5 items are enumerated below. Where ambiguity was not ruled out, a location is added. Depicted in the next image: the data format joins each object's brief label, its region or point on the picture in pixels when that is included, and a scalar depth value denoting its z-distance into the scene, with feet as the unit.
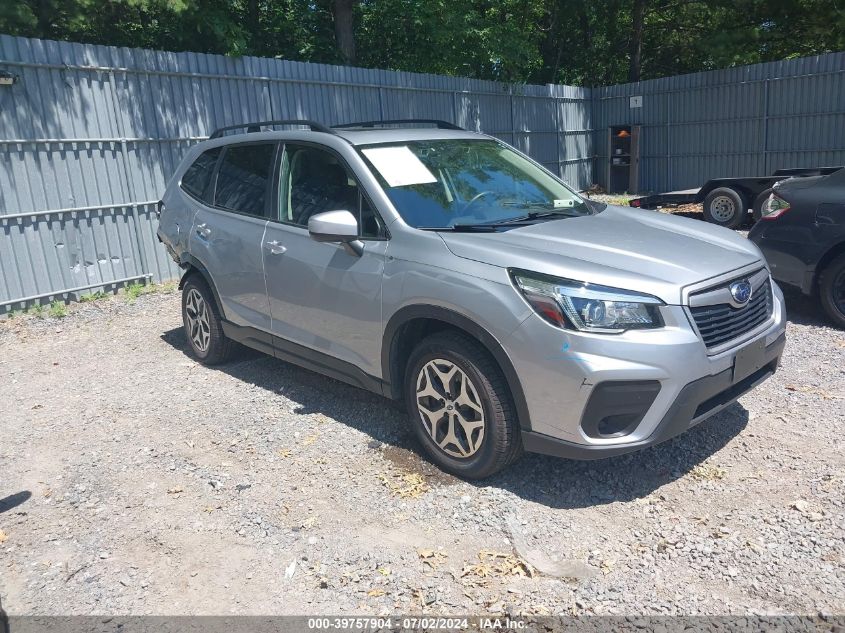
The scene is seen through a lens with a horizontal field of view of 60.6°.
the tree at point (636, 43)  71.31
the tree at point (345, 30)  54.08
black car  19.90
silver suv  11.12
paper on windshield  14.30
